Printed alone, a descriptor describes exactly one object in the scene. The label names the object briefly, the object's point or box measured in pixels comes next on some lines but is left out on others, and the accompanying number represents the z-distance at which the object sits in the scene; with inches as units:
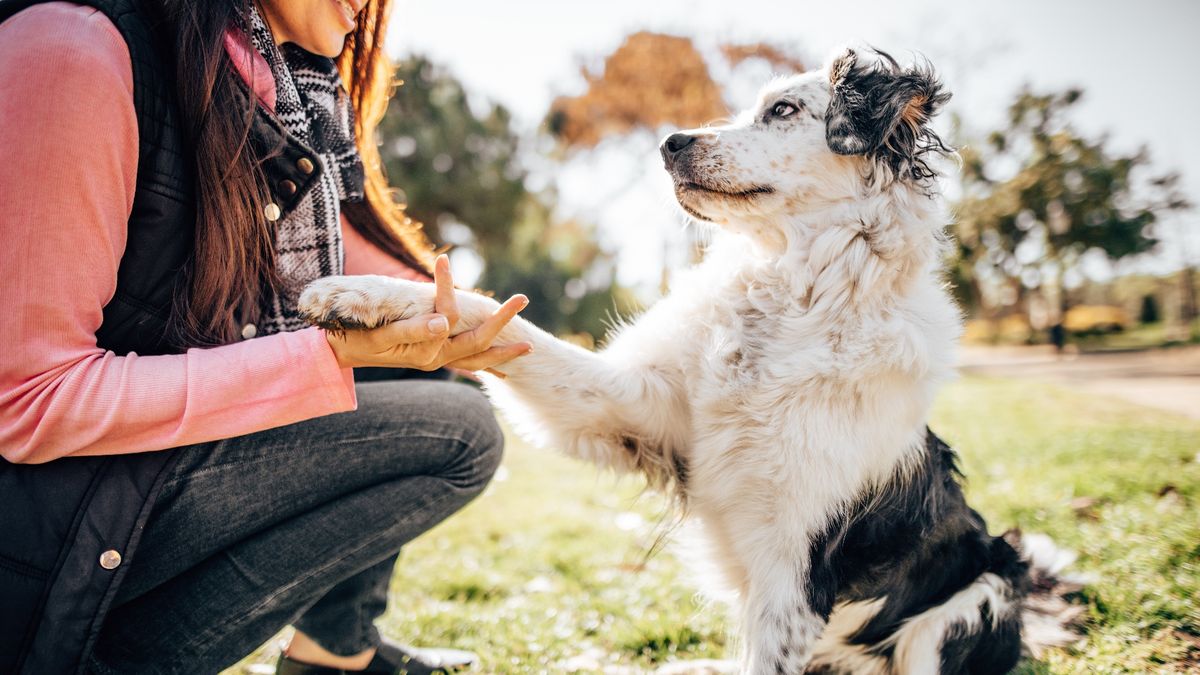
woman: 51.2
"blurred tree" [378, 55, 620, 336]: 655.8
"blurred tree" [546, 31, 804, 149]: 757.3
